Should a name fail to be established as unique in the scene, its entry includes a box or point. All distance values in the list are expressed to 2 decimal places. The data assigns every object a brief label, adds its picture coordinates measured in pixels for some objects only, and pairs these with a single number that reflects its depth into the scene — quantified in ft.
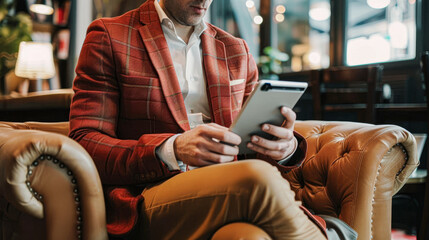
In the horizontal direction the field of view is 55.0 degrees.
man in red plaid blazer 2.69
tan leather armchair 2.72
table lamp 13.82
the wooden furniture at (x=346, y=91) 7.41
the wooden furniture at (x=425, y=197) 6.36
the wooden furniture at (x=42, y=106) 7.75
